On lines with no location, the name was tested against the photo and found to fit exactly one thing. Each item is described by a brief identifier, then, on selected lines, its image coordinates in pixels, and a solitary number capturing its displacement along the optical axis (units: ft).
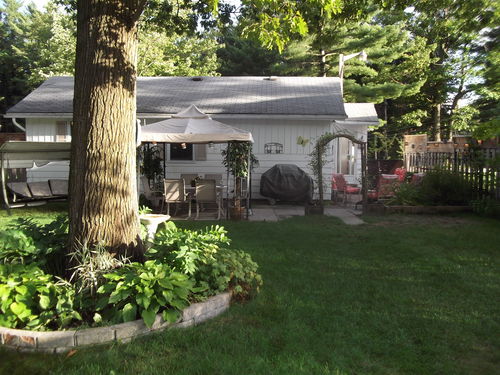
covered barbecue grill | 42.42
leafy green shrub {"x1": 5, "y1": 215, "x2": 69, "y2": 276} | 15.29
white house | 44.86
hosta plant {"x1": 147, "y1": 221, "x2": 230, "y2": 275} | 14.17
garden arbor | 36.29
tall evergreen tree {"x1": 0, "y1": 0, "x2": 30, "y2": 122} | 99.76
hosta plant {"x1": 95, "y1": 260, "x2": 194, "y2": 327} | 12.25
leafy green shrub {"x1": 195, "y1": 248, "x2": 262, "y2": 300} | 14.38
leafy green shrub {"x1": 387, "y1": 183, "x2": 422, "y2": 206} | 37.09
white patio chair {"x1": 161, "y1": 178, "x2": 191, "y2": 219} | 34.50
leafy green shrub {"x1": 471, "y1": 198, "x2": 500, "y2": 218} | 33.65
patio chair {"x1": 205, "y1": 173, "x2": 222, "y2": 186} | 43.68
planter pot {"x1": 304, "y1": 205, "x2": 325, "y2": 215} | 36.04
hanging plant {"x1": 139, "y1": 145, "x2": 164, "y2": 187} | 40.86
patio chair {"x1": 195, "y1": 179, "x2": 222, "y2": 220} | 34.35
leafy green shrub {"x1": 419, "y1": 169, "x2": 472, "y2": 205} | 36.91
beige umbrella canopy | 32.81
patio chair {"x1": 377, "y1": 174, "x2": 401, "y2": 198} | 39.41
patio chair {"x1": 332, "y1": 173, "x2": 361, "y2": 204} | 43.57
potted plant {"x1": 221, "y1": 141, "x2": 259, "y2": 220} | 35.86
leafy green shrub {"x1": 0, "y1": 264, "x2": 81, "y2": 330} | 12.09
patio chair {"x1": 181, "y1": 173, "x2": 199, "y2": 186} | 42.17
